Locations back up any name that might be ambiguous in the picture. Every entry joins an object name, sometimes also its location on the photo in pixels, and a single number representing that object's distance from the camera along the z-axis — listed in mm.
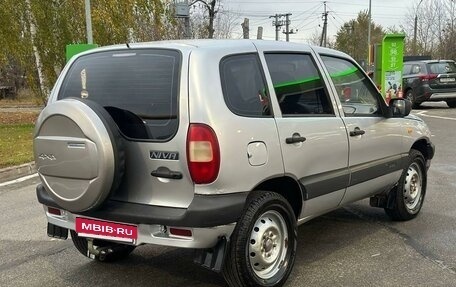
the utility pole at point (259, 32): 16244
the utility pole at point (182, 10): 15109
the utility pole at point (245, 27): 18600
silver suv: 3357
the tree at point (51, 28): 15766
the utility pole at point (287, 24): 62469
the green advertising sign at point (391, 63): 15883
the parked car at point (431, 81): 19016
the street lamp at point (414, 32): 44516
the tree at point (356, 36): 64056
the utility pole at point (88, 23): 14577
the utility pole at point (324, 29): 63853
